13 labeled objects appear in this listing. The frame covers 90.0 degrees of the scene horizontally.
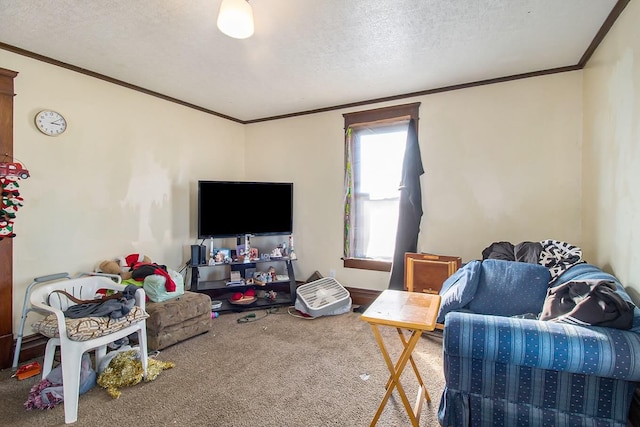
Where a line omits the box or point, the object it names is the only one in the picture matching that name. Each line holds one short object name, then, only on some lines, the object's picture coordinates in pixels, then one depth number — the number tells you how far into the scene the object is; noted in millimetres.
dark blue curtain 3518
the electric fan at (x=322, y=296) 3506
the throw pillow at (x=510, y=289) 2320
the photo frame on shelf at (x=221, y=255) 3787
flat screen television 3721
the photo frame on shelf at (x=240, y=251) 3934
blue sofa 1392
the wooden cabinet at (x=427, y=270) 3049
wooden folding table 1578
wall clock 2645
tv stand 3717
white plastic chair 1873
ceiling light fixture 1763
